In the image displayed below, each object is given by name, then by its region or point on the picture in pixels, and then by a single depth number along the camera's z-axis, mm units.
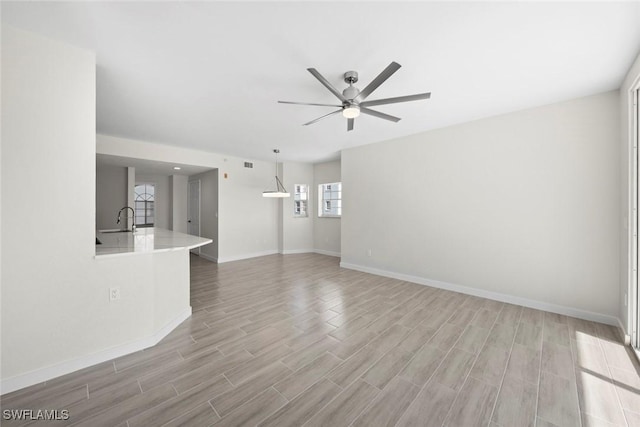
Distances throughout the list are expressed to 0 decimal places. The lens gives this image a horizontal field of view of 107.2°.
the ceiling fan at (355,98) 2158
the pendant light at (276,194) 5565
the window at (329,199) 6887
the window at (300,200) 7211
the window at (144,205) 8117
